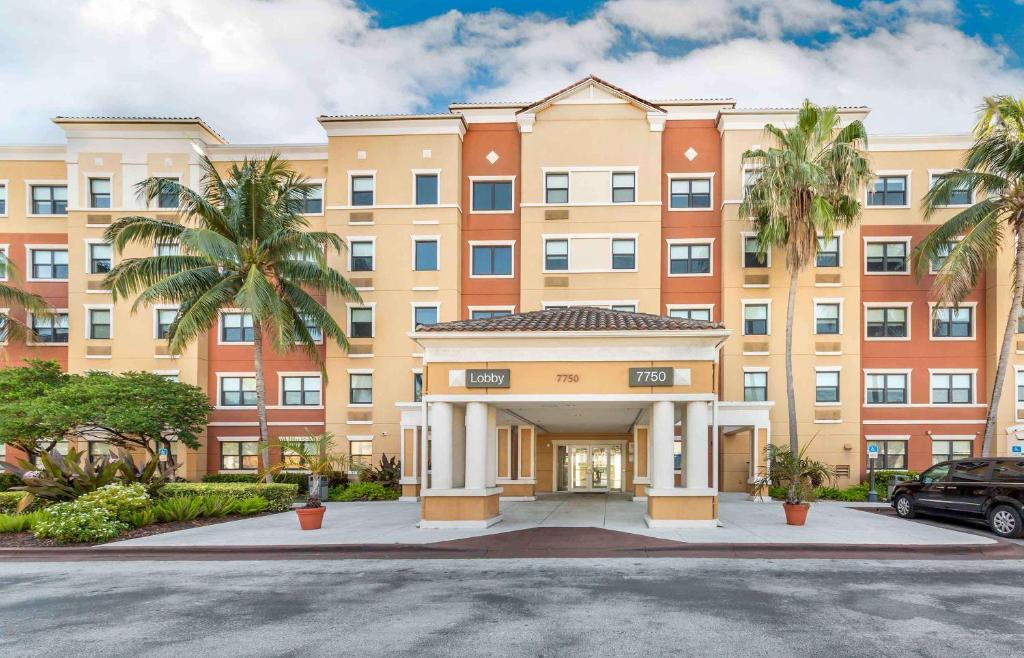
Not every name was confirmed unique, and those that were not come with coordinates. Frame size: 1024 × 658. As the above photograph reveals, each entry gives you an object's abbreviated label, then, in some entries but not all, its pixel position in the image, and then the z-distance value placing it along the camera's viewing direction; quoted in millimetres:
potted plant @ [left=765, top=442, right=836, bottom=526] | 16391
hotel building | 27641
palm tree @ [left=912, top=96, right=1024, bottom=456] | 22203
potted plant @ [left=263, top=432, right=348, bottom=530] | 16375
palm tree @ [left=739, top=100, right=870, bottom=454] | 23344
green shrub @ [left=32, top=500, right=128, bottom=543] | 14469
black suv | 15625
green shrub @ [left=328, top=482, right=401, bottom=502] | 25078
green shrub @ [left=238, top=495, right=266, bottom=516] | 19516
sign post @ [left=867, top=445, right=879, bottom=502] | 24312
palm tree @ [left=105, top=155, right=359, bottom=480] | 23359
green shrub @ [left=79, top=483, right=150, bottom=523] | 15750
